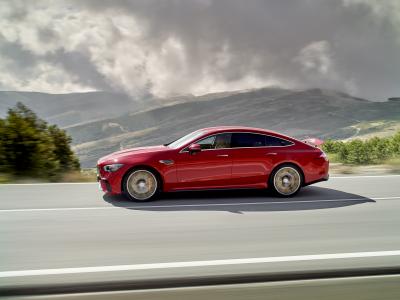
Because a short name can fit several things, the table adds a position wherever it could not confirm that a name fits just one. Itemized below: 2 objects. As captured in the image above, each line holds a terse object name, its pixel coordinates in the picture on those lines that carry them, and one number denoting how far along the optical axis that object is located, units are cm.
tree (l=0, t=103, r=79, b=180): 1205
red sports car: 785
